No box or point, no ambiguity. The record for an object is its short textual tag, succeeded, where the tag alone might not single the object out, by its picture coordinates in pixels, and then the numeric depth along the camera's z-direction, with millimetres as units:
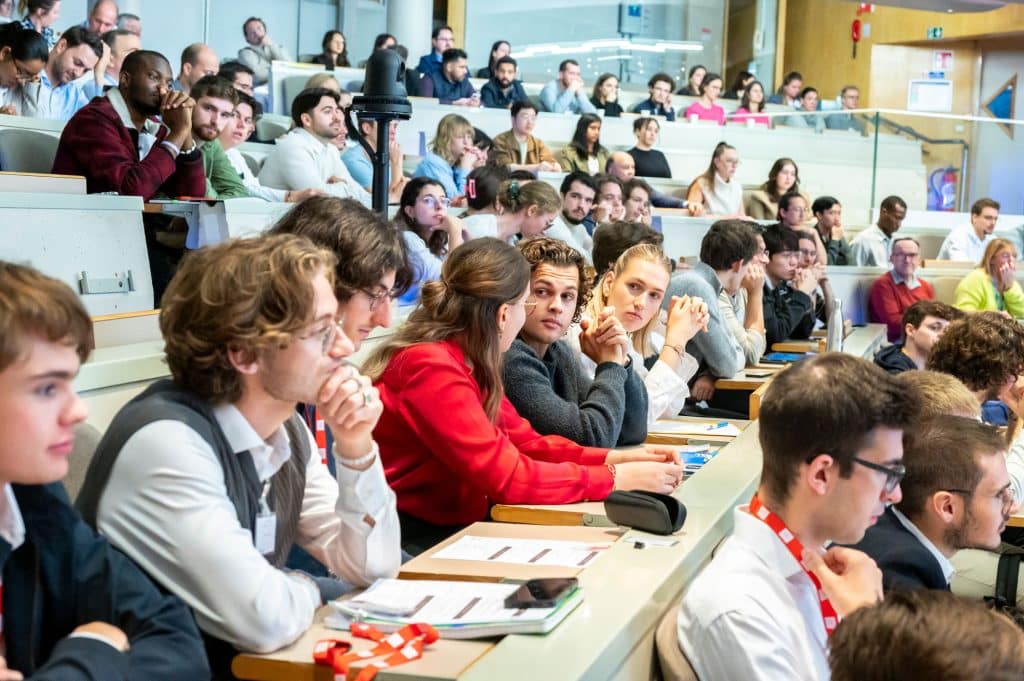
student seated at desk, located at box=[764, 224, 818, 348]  6535
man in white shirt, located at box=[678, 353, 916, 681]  1859
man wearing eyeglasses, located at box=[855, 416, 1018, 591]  2504
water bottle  5461
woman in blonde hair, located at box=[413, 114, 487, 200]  7582
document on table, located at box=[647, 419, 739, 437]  3505
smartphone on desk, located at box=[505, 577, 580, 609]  1703
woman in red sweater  2596
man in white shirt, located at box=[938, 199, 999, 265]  9297
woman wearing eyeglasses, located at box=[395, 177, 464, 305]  5144
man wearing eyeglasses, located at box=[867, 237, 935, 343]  7707
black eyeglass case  2139
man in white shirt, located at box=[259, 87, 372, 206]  6062
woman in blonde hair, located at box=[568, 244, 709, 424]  3893
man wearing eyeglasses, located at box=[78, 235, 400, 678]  1650
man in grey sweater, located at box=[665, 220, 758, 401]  5027
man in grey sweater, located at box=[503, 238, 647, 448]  3172
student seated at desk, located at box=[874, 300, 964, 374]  5180
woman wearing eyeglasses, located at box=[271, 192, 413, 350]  2354
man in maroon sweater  4207
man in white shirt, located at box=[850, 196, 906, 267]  8719
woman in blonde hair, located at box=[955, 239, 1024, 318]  7777
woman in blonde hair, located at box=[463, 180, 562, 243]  5535
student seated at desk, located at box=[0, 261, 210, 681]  1347
